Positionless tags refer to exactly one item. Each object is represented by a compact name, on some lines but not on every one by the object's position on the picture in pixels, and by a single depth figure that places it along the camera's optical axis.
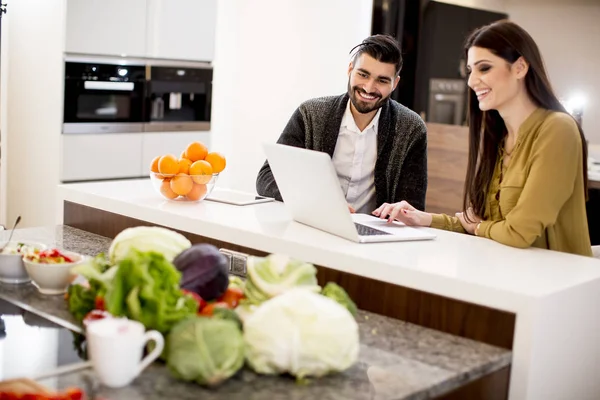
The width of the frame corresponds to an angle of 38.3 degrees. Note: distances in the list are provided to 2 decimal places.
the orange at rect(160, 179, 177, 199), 2.76
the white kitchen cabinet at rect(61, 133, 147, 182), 5.11
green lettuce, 1.58
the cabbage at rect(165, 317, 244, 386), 1.48
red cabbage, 1.76
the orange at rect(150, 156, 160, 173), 2.74
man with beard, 3.27
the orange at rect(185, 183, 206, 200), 2.77
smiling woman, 2.32
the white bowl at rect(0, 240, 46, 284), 2.09
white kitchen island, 1.87
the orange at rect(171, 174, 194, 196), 2.73
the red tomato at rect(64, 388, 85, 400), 1.41
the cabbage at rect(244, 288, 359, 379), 1.53
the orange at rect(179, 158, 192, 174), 2.74
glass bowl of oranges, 2.73
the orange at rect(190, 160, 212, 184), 2.73
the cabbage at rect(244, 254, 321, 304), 1.75
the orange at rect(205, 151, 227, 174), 2.77
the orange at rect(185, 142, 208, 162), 2.75
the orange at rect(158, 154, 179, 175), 2.71
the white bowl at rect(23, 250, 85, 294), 1.99
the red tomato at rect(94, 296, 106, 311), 1.74
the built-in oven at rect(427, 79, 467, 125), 6.45
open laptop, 2.22
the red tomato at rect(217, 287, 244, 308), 1.81
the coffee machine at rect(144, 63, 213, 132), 5.51
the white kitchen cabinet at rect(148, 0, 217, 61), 5.39
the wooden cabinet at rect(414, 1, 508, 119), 6.30
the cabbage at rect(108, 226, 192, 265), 1.88
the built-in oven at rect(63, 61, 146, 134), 5.04
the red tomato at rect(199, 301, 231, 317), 1.69
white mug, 1.47
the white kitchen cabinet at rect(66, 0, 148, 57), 4.94
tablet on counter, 2.85
